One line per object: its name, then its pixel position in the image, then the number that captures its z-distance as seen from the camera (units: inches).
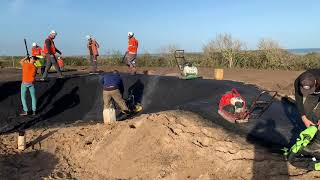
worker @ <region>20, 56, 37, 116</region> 300.9
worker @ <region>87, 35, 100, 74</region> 452.1
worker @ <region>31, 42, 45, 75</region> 473.2
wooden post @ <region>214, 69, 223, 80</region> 414.6
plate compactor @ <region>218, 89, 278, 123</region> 240.9
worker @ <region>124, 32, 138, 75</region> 403.0
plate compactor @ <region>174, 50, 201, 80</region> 390.4
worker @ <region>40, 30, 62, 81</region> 370.3
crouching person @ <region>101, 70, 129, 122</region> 292.6
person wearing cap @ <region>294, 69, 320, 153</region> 154.8
